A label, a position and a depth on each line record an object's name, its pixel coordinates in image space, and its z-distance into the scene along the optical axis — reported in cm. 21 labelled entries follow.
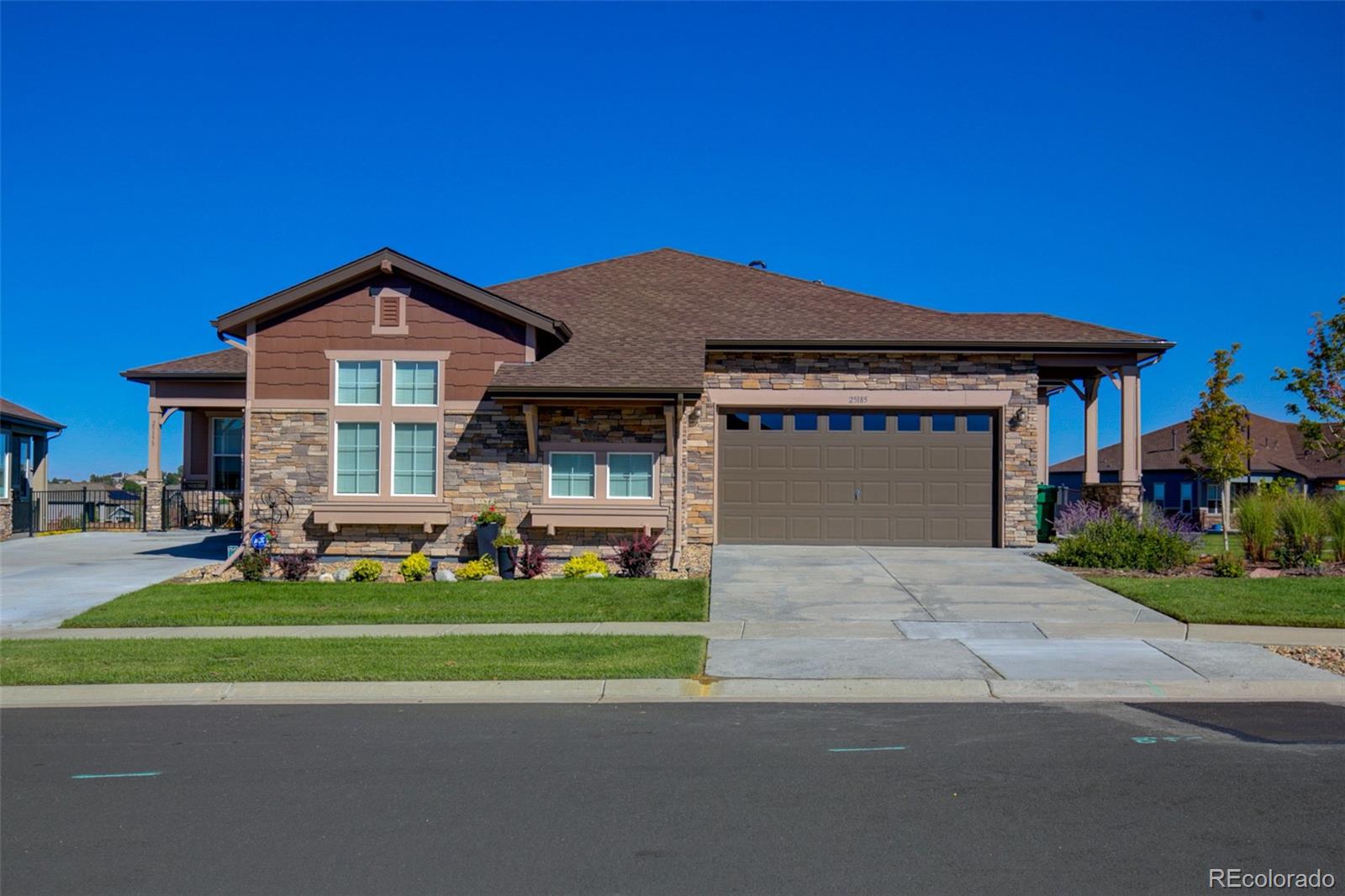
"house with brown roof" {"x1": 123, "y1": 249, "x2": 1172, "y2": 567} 1883
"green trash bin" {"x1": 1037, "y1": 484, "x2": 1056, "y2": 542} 2105
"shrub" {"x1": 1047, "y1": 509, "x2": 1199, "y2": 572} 1695
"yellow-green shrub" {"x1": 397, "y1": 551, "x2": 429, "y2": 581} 1791
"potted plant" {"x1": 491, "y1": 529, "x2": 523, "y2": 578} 1794
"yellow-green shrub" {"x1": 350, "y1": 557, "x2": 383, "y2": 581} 1767
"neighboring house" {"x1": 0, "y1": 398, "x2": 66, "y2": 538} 2658
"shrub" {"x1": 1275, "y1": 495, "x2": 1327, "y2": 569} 1680
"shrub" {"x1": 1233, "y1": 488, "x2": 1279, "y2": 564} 1717
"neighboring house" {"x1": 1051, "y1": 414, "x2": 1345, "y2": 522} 4509
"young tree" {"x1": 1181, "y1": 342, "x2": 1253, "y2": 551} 3253
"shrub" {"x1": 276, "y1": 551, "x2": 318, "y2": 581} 1773
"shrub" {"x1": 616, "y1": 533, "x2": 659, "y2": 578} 1770
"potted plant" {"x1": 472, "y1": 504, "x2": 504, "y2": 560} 1834
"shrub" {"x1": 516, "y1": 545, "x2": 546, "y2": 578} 1791
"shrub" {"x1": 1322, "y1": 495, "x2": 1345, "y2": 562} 1705
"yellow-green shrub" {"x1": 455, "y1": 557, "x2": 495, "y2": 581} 1781
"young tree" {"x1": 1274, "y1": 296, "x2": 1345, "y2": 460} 2336
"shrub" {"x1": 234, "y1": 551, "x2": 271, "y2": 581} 1752
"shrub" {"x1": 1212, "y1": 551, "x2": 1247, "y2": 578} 1617
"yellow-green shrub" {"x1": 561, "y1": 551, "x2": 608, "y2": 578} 1786
